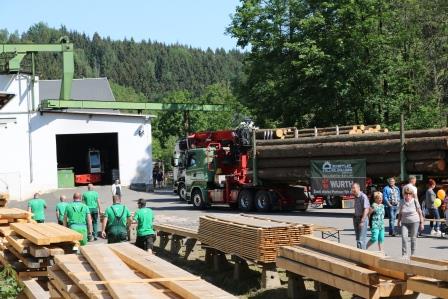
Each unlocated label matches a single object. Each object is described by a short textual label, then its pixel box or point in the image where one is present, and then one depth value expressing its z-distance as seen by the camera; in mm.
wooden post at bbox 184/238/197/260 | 17312
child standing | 15491
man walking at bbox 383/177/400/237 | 20031
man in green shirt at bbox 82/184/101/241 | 19281
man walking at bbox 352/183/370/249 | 14898
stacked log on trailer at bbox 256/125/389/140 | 28219
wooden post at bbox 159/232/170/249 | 19234
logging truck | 29984
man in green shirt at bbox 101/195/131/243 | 14562
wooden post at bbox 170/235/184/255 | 18531
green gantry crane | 44406
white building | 44000
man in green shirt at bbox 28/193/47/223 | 19500
